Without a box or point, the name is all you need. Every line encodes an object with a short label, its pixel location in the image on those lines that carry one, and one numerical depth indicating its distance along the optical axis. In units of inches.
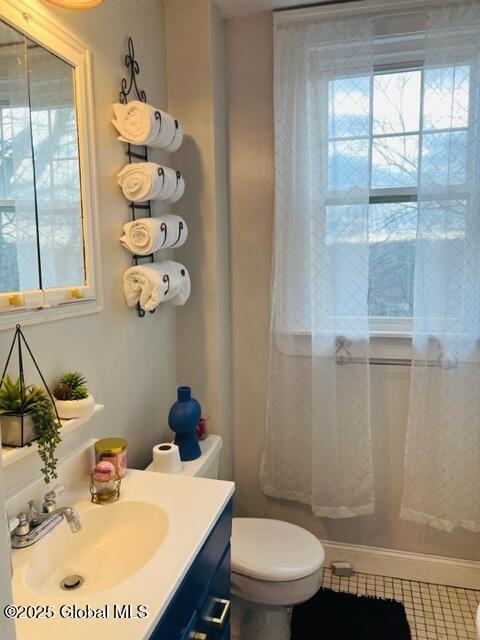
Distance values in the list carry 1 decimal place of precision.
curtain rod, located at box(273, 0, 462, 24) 71.2
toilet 62.4
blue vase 67.5
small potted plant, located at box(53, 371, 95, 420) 46.8
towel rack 62.2
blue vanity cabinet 38.1
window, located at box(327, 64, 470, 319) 70.8
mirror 42.8
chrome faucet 41.9
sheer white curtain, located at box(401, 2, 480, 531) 69.6
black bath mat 71.0
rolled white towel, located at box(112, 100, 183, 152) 59.1
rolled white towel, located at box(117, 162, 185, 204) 60.1
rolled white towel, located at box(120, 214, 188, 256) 60.9
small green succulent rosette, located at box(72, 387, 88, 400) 48.3
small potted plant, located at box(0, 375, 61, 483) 40.6
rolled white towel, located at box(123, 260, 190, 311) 62.2
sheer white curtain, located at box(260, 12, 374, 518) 74.4
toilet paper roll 61.8
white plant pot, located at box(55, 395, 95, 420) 46.6
